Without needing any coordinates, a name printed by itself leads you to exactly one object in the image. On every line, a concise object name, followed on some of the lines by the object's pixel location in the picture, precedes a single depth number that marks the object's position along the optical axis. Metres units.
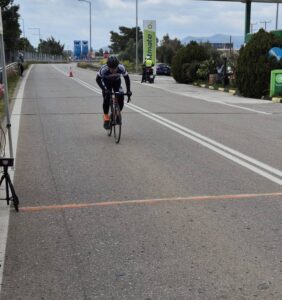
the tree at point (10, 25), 45.94
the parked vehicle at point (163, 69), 51.94
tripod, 5.70
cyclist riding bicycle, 10.30
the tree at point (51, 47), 145.25
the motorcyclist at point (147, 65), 33.41
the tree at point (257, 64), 21.91
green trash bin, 21.00
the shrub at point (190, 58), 32.19
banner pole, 6.81
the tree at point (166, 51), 72.44
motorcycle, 34.22
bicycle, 10.23
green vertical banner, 40.62
